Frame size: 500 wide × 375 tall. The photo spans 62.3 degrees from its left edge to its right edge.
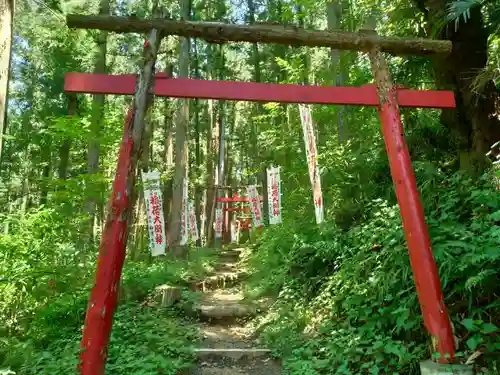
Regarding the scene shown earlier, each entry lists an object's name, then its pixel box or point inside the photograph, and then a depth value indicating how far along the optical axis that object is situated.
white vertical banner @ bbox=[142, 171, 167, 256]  9.50
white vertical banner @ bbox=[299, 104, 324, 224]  8.41
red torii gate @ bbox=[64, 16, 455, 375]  3.82
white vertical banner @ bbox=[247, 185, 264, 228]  17.14
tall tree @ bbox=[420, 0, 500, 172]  5.49
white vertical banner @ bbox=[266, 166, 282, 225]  12.17
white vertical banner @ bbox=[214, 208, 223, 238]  21.52
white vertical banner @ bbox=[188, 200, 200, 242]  16.50
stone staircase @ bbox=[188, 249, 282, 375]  5.53
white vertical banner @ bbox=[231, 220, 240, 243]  31.71
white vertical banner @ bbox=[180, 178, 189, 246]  12.20
